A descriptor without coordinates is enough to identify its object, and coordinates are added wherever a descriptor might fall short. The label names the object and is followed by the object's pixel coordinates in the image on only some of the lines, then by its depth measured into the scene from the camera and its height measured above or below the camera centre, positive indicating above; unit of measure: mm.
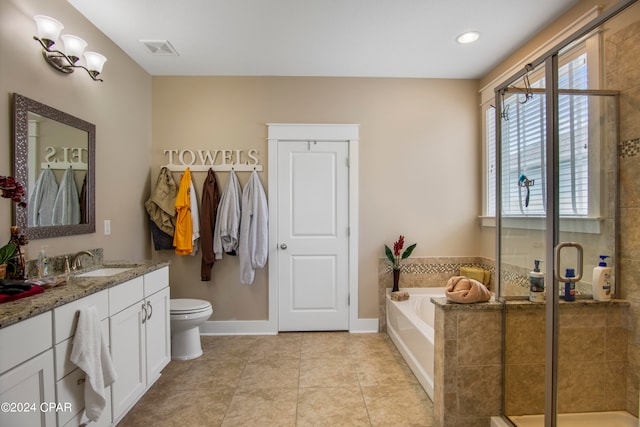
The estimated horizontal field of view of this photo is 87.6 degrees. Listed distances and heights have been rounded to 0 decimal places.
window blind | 1546 +335
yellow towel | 3166 -589
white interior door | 3322 -260
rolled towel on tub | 1778 -427
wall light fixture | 1850 +998
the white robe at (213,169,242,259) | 3120 -84
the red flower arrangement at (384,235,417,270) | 3240 -389
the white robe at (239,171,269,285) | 3152 -169
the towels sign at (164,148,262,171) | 3254 +530
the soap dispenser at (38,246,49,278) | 1848 -286
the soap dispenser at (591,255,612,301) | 1519 -315
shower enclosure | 1505 -93
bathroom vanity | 1160 -579
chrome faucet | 2145 -307
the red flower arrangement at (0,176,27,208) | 1568 +115
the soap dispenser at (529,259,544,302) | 1652 -357
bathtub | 2252 -933
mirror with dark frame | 1798 +270
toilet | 2652 -908
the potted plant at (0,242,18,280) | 1573 -198
